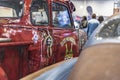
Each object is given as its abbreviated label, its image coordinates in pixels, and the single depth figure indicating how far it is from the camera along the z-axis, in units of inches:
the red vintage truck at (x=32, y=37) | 94.6
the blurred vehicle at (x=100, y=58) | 50.7
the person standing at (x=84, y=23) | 275.5
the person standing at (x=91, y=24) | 237.1
